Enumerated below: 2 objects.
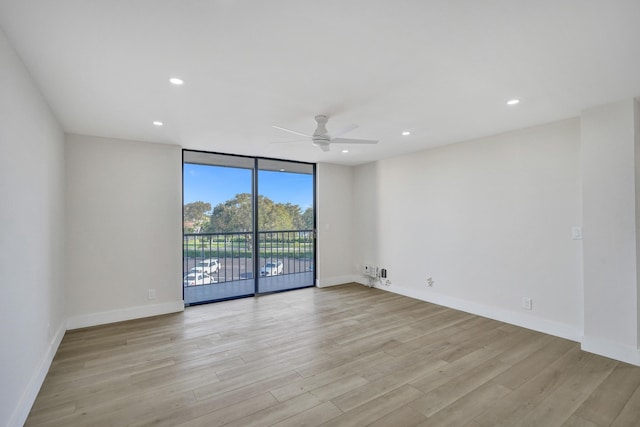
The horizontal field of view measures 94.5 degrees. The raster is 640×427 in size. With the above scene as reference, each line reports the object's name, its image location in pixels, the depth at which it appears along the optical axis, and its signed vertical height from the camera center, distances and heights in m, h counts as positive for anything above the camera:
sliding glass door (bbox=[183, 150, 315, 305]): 4.92 -0.16
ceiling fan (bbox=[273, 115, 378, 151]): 3.06 +0.80
